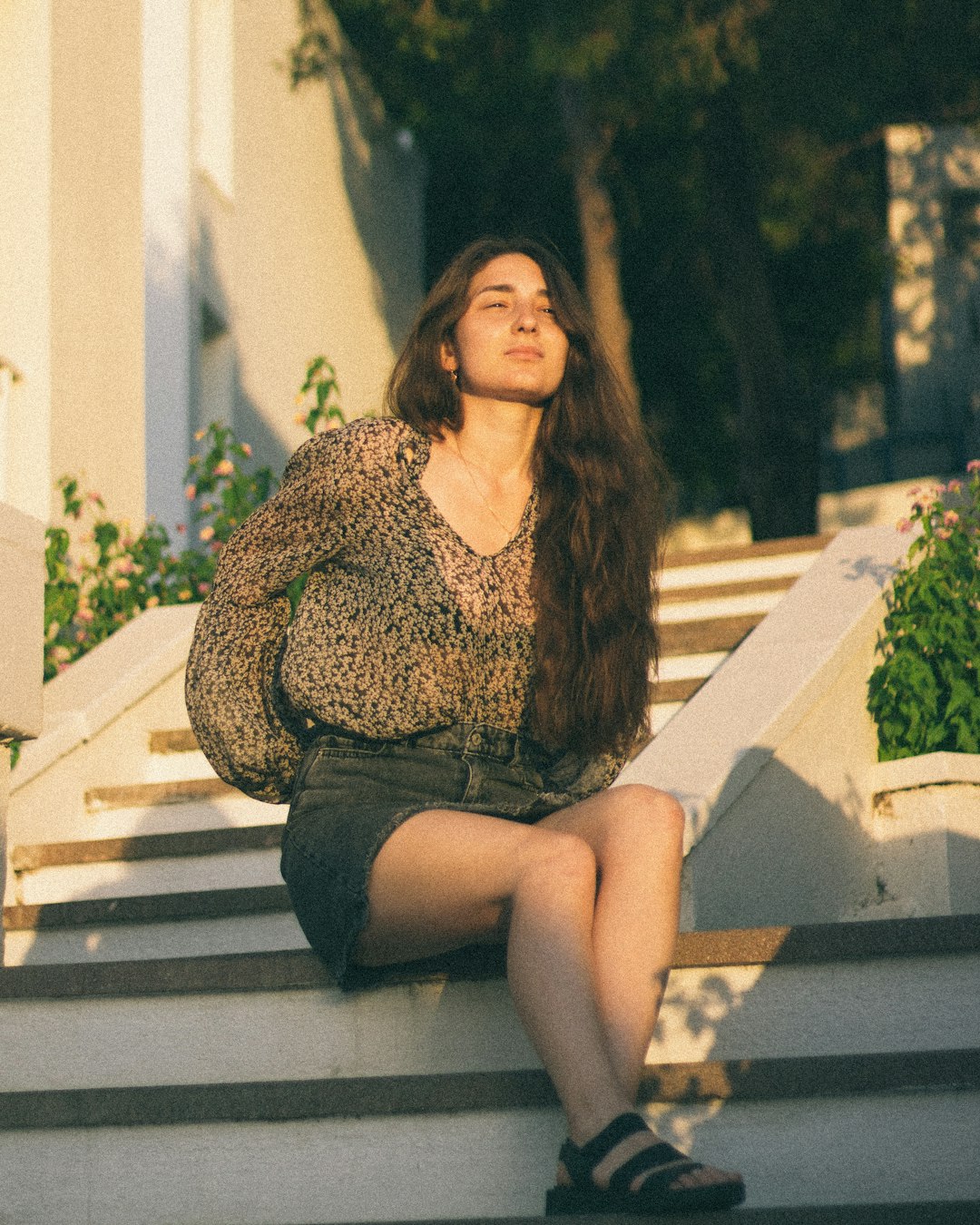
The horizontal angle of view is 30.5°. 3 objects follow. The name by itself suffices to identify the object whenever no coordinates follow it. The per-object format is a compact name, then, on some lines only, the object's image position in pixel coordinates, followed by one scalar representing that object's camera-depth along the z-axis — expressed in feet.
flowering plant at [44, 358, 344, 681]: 20.48
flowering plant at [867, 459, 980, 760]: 14.25
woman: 8.63
